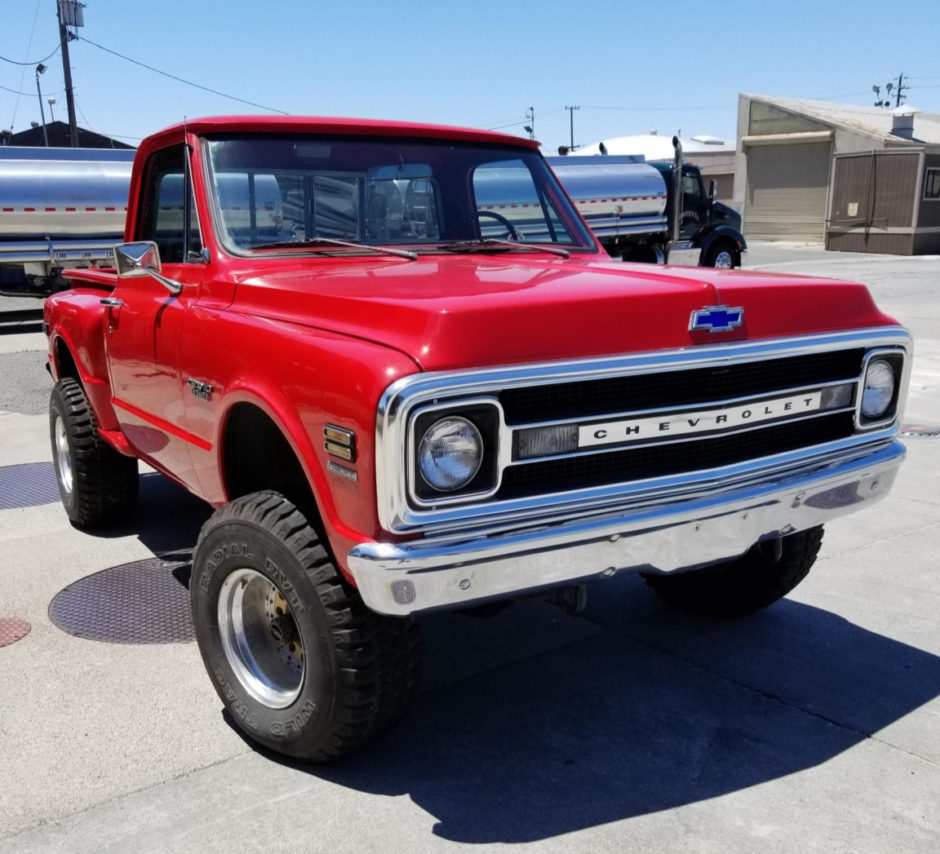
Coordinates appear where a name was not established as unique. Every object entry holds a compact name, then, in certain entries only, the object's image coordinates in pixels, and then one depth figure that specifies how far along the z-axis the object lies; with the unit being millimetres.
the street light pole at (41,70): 40244
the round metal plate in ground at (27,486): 5930
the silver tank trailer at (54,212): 15492
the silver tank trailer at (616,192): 20500
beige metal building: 31891
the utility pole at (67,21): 31438
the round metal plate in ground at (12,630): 3965
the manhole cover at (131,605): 4027
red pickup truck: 2498
